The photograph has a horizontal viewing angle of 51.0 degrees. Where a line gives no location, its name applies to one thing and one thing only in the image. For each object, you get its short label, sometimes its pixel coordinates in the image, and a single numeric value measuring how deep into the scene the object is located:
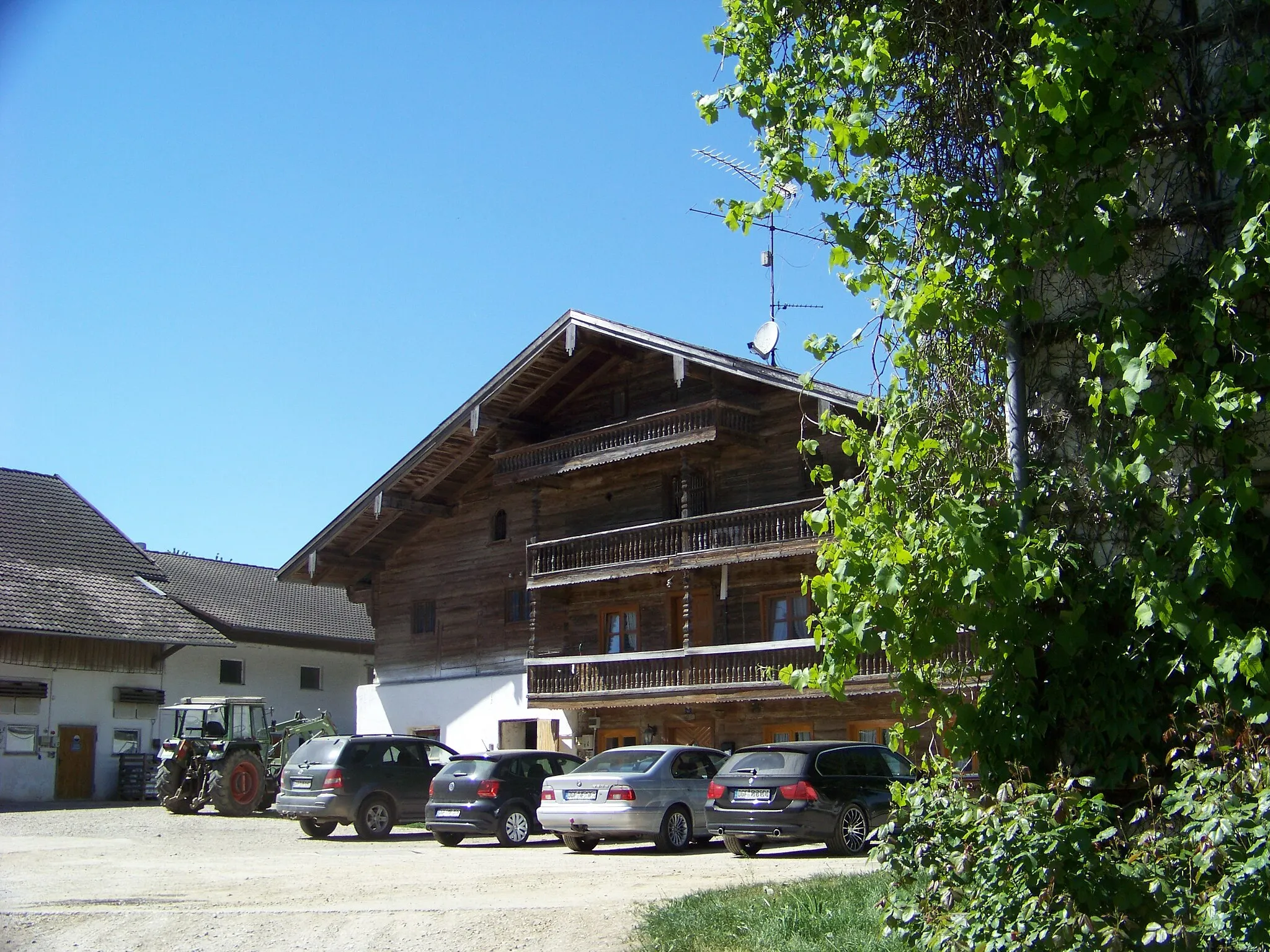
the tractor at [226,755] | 27.98
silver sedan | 17.98
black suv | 21.92
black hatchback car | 19.97
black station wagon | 16.92
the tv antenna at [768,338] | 29.80
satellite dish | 29.78
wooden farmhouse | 26.27
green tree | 6.39
